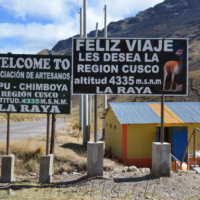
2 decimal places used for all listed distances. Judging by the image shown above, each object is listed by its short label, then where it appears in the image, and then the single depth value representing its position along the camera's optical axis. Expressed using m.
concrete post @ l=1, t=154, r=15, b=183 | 8.15
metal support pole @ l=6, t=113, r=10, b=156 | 8.31
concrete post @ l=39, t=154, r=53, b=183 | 8.15
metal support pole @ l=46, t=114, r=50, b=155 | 8.16
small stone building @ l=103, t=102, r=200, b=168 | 15.42
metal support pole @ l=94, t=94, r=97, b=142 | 8.38
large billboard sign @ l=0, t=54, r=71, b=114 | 8.40
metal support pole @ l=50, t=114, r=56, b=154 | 8.89
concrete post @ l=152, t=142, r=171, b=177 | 8.20
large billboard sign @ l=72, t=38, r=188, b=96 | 8.44
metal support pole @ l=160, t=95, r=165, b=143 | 8.47
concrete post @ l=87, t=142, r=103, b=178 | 8.23
